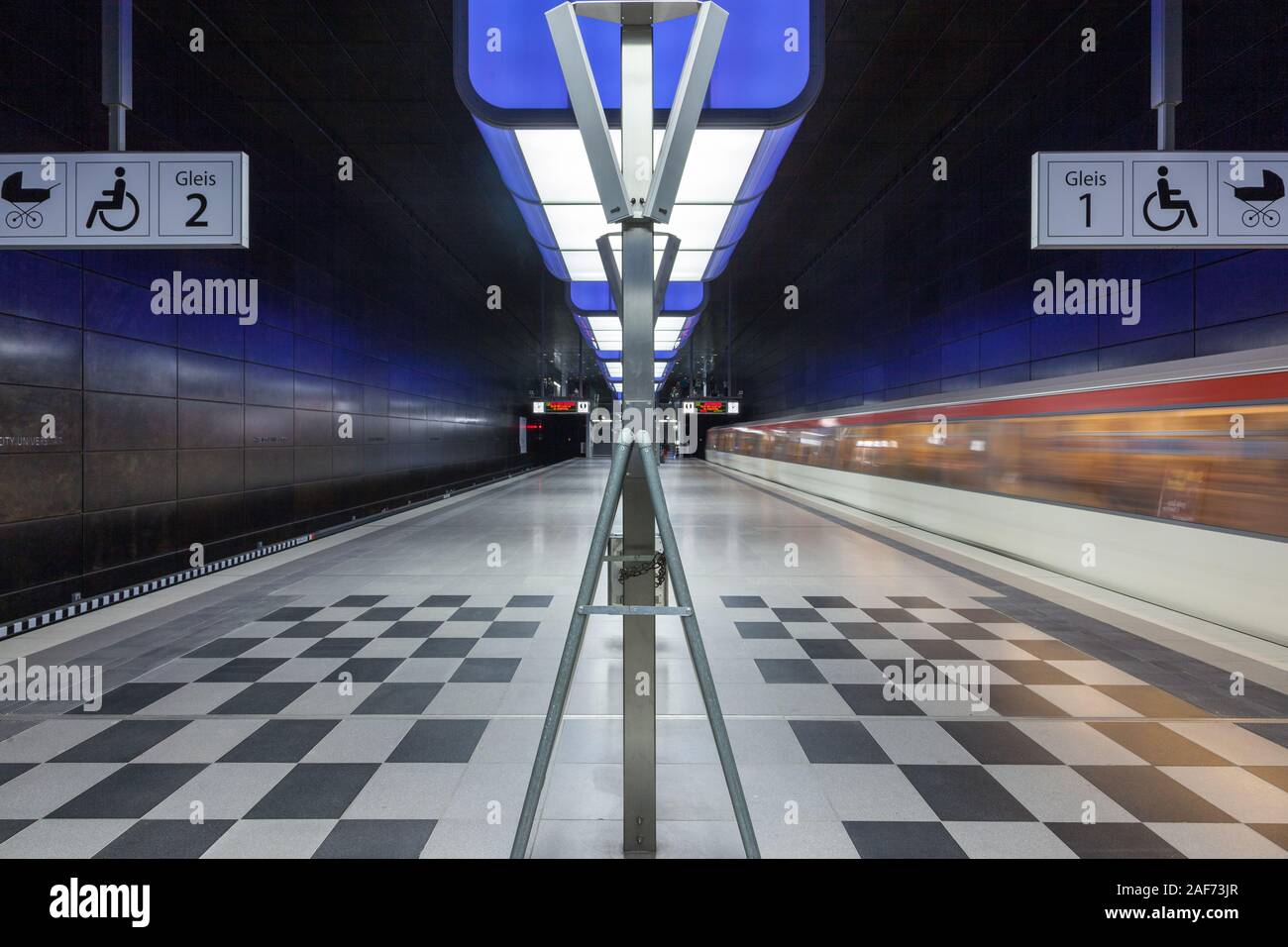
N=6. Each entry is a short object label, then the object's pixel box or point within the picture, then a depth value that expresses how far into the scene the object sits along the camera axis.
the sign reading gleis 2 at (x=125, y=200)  3.64
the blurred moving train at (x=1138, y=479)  4.18
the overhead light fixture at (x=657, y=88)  4.04
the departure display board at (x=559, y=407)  21.73
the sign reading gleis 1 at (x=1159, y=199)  3.75
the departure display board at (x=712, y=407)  21.55
